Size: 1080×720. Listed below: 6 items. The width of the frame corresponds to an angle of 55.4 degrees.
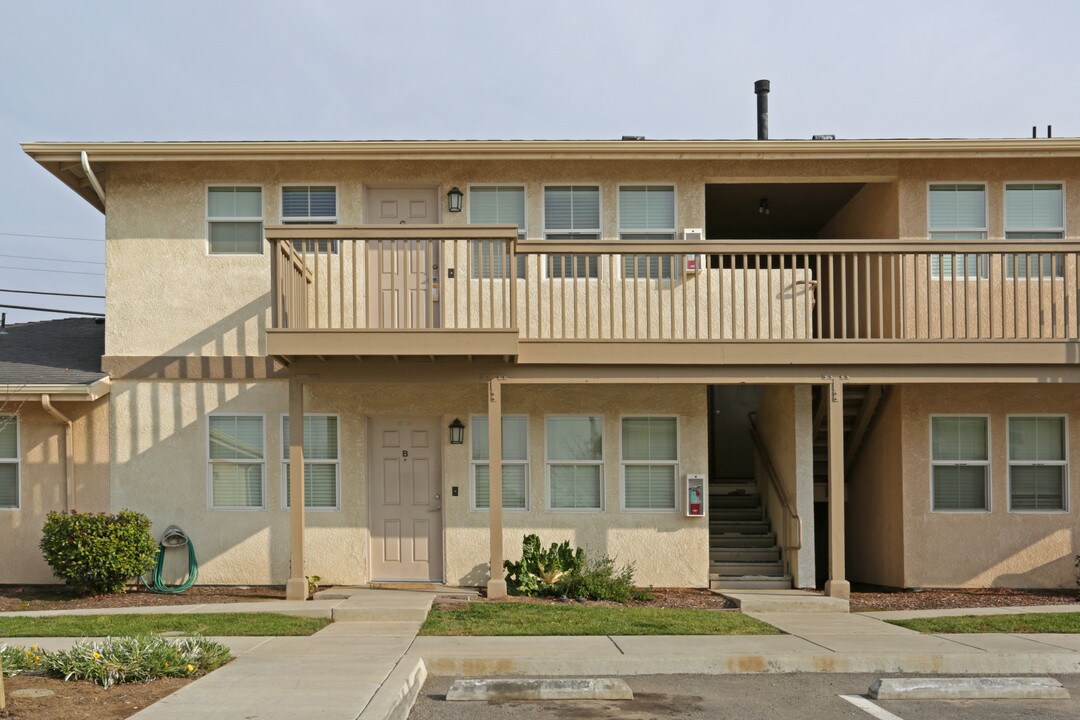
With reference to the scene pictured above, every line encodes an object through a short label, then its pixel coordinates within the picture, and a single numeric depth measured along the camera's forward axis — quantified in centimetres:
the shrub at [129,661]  746
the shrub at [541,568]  1248
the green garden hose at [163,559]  1295
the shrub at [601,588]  1229
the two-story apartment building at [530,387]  1306
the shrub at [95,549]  1205
